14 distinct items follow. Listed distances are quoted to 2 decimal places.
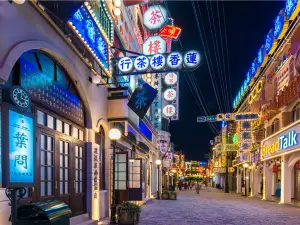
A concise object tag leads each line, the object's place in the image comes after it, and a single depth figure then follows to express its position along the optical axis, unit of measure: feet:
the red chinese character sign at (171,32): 88.87
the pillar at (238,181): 151.85
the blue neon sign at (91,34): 30.58
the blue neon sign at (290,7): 65.74
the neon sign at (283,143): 68.85
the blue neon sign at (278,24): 75.00
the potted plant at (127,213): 37.96
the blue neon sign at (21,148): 13.48
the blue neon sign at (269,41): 85.26
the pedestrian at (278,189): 89.20
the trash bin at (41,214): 17.21
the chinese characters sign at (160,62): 38.81
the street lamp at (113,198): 37.37
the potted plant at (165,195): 88.58
